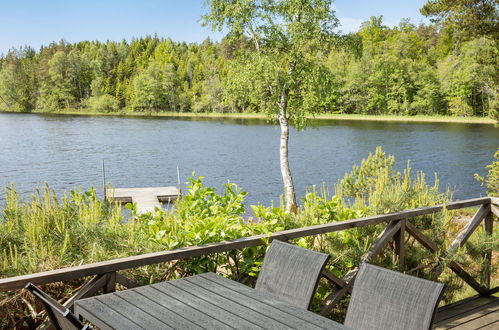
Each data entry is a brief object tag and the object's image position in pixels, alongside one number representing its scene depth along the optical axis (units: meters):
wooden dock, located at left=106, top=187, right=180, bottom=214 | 14.24
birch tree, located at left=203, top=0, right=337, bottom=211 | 13.35
